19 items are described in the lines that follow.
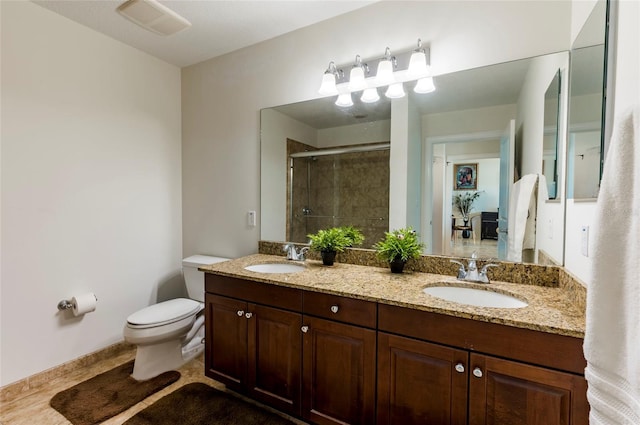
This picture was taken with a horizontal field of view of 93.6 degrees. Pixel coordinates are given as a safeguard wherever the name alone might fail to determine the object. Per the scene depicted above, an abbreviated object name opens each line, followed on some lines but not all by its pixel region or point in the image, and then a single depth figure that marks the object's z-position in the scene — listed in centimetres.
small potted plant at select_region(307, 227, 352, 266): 190
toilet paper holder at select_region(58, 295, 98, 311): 202
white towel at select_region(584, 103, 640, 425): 57
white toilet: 193
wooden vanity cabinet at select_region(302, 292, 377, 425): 131
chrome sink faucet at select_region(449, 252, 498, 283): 150
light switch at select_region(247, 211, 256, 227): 239
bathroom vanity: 101
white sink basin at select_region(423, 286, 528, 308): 134
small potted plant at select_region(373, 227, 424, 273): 166
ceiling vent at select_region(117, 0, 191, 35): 184
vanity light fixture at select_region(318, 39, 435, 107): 171
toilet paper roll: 204
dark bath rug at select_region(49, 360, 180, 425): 169
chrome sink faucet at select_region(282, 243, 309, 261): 209
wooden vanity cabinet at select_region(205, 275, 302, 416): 153
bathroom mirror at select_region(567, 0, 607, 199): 107
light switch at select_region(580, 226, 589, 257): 110
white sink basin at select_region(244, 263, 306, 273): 199
